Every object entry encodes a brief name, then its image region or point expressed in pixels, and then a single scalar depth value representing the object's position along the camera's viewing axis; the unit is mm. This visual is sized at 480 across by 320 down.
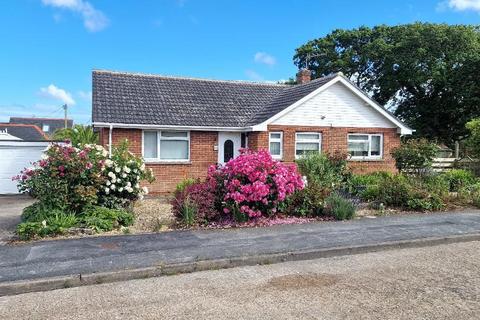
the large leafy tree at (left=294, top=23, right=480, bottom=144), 31766
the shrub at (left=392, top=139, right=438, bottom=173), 15758
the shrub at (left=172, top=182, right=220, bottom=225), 9836
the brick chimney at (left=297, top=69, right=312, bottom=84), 24203
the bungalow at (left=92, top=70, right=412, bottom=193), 17016
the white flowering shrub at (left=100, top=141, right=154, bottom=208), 10234
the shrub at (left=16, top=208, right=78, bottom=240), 8495
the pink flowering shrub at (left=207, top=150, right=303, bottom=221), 10125
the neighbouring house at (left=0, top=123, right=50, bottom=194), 18188
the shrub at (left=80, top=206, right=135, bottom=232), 9305
